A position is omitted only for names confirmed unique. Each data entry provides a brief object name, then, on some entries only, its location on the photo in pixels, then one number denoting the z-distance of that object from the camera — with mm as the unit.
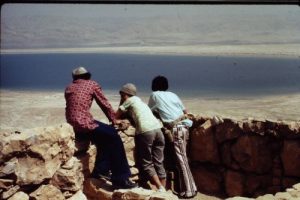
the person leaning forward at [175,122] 7586
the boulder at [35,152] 5301
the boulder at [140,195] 5729
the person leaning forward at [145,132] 6906
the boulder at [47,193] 5518
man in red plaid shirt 6402
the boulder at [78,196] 5912
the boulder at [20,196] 5305
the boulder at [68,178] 5805
